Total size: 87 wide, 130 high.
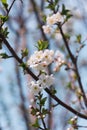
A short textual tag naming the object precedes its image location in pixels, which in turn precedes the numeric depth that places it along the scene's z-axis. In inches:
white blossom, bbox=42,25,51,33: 146.4
